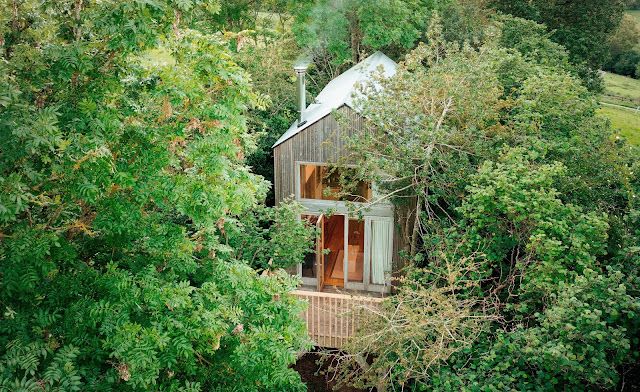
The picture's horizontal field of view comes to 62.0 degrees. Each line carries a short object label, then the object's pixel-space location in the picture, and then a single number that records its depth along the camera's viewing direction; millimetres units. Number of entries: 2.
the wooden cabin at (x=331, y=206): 13172
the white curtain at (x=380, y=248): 13500
